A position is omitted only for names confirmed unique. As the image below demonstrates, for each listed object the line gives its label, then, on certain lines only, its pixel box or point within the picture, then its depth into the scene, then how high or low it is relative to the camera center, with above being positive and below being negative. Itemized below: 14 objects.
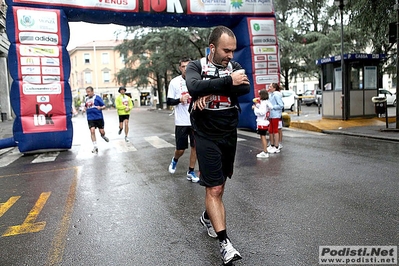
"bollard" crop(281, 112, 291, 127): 16.17 -1.11
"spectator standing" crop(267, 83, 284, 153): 9.44 -0.57
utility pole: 11.63 +0.38
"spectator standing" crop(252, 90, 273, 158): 8.76 -0.46
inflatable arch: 10.42 +1.55
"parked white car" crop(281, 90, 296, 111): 28.36 -0.46
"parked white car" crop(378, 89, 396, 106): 28.42 -0.53
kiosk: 15.95 +0.37
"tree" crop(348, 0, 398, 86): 14.07 +2.83
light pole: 15.22 +0.06
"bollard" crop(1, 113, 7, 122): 28.72 -0.94
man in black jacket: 3.25 -0.15
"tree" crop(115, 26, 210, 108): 28.35 +4.29
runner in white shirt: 6.49 -0.35
